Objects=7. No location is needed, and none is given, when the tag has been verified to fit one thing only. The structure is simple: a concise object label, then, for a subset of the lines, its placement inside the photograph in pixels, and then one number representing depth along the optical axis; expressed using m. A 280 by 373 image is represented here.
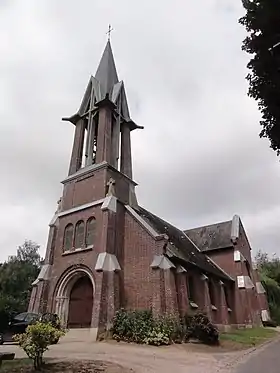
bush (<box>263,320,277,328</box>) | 37.75
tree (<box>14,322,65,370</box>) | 10.44
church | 22.50
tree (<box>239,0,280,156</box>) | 8.52
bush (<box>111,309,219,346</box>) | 19.20
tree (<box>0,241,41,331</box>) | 44.53
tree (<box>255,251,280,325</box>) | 42.69
